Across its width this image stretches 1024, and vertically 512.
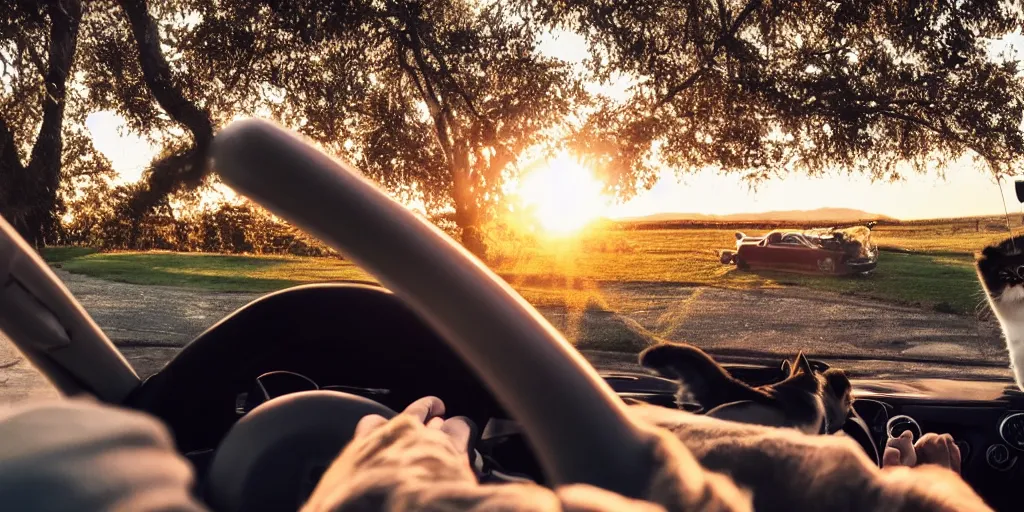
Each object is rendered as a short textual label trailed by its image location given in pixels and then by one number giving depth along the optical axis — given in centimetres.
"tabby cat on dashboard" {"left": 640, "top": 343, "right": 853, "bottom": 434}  124
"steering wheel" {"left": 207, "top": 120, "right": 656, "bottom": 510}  63
